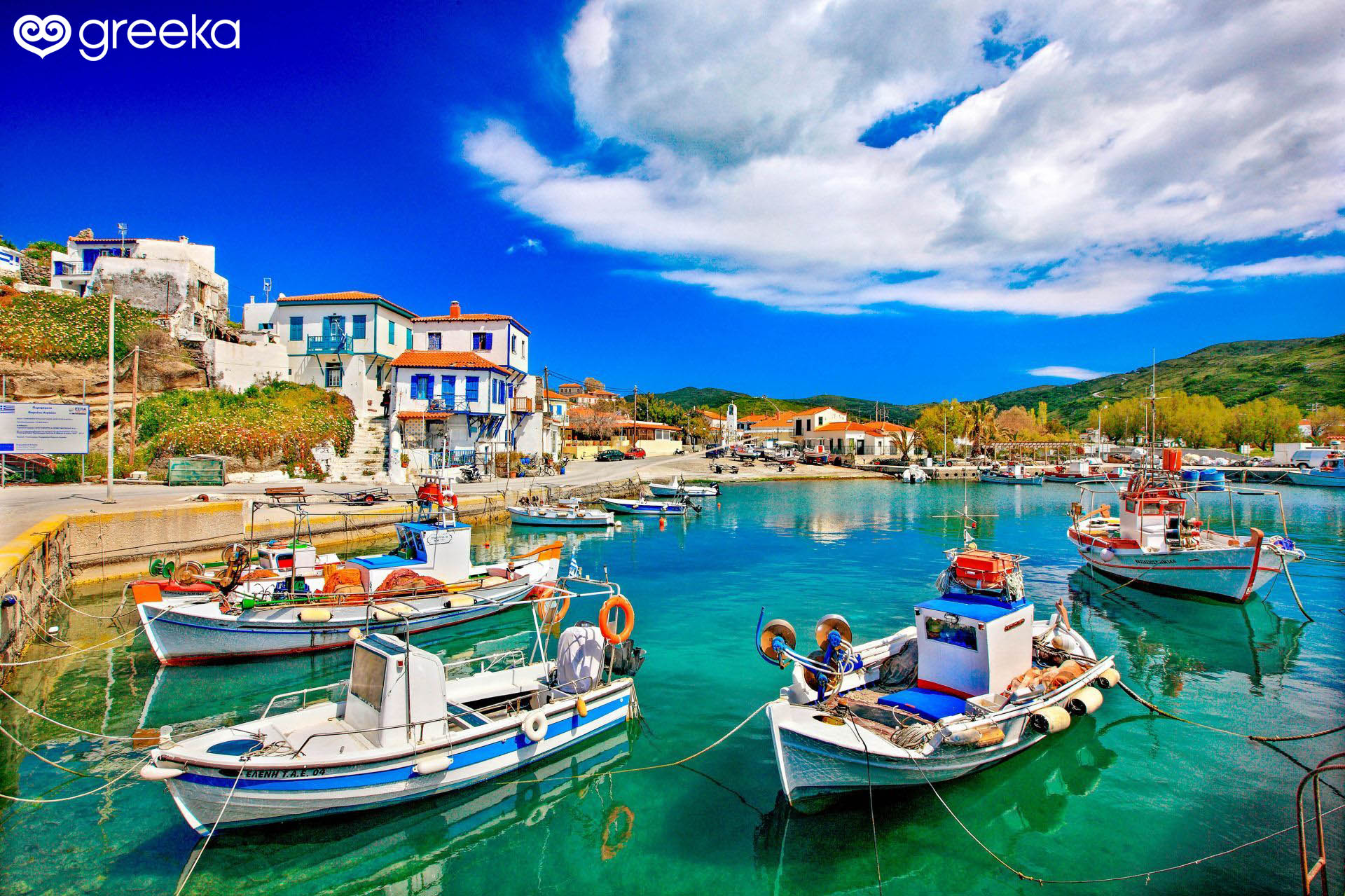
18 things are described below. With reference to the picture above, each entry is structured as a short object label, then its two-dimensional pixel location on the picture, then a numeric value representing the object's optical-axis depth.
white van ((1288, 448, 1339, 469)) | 68.06
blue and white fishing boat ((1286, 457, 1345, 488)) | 58.47
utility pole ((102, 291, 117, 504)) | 19.30
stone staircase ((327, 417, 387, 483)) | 38.09
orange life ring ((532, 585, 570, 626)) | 10.79
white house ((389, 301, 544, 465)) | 41.50
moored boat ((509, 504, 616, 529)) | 33.69
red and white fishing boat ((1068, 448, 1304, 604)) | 17.86
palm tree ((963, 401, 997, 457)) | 94.58
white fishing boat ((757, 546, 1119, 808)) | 7.52
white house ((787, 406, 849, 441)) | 106.62
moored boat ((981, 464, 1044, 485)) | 68.88
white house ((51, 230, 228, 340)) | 38.03
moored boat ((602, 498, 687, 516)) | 40.03
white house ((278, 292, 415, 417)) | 41.81
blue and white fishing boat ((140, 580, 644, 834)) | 6.98
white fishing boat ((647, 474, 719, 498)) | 45.25
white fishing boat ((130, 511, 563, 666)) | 12.76
